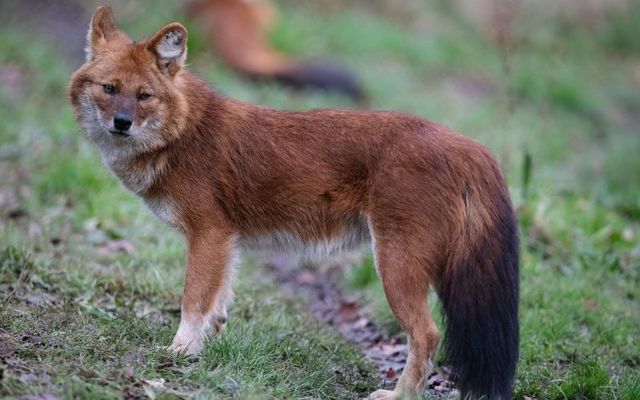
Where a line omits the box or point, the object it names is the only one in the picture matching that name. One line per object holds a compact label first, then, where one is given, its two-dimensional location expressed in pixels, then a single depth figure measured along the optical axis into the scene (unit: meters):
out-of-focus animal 23.50
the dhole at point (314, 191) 10.05
